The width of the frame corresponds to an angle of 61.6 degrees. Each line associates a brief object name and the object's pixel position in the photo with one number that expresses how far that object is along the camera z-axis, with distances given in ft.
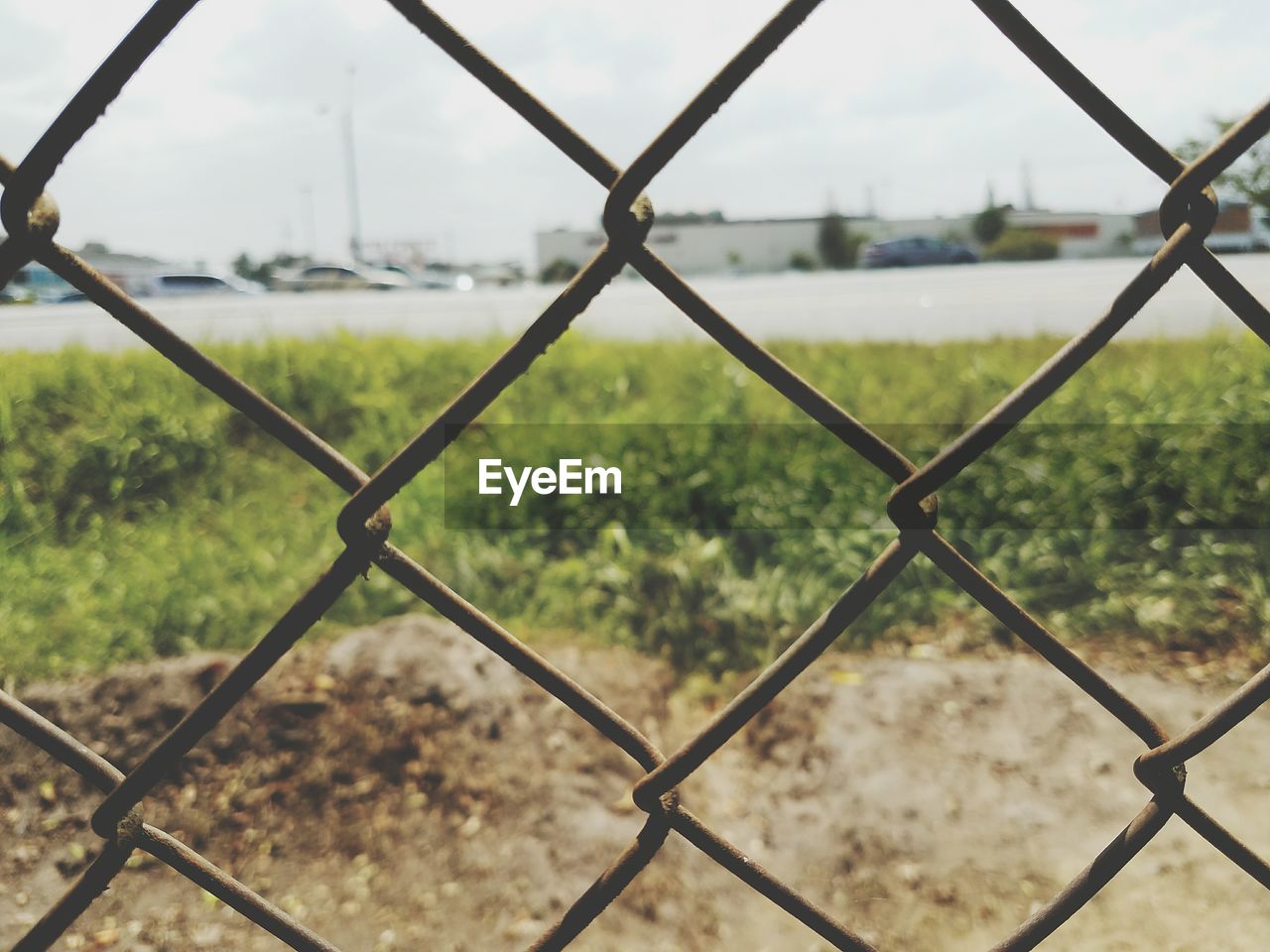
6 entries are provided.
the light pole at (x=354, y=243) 94.73
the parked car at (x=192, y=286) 63.62
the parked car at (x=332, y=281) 71.82
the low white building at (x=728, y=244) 86.69
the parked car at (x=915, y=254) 61.21
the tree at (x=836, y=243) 81.51
